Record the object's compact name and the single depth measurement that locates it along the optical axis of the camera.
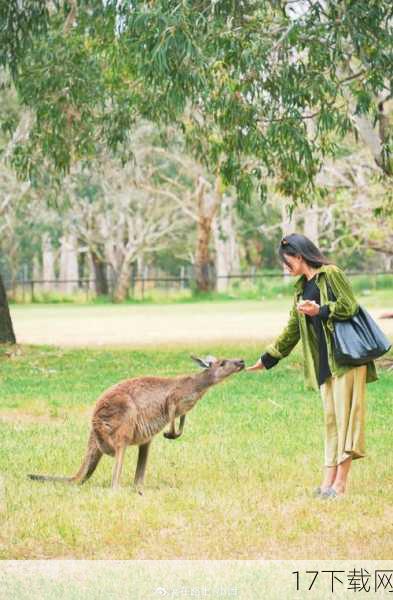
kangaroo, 14.71
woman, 14.66
